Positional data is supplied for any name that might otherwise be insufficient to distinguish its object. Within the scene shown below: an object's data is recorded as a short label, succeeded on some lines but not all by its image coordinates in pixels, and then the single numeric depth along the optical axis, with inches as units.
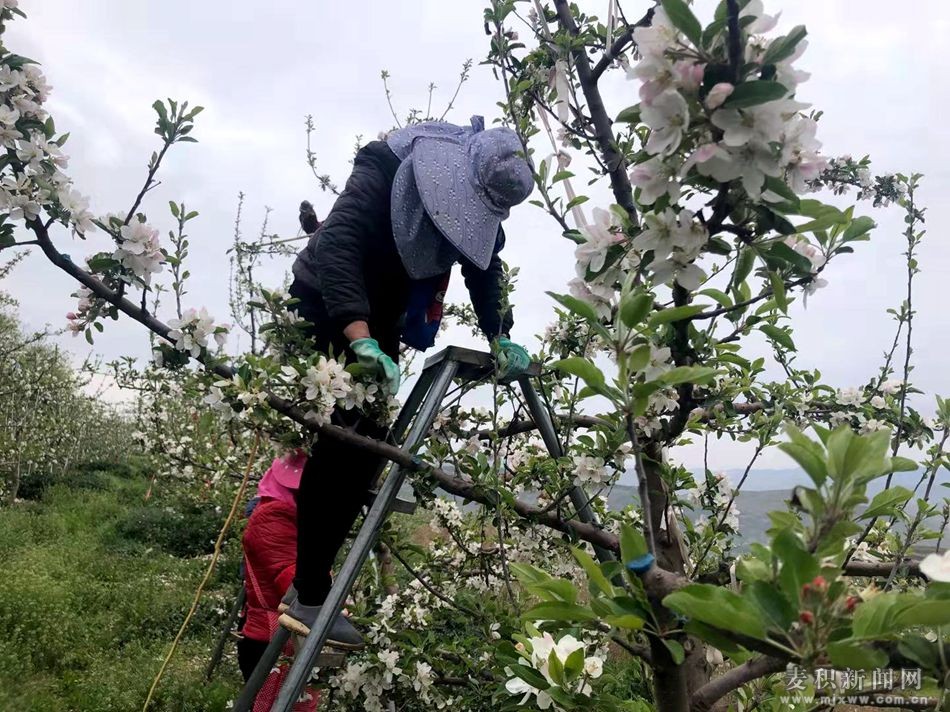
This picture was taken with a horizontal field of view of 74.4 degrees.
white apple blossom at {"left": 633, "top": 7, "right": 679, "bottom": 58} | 28.4
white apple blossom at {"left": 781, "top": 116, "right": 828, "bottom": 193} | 29.1
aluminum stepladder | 63.7
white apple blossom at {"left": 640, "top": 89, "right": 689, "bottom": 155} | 27.7
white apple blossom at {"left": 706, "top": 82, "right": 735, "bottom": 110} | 26.6
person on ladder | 69.6
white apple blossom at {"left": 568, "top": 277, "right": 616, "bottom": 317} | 39.2
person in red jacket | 110.5
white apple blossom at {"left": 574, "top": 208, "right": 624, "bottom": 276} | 37.6
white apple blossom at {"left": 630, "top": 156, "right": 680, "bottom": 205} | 30.8
